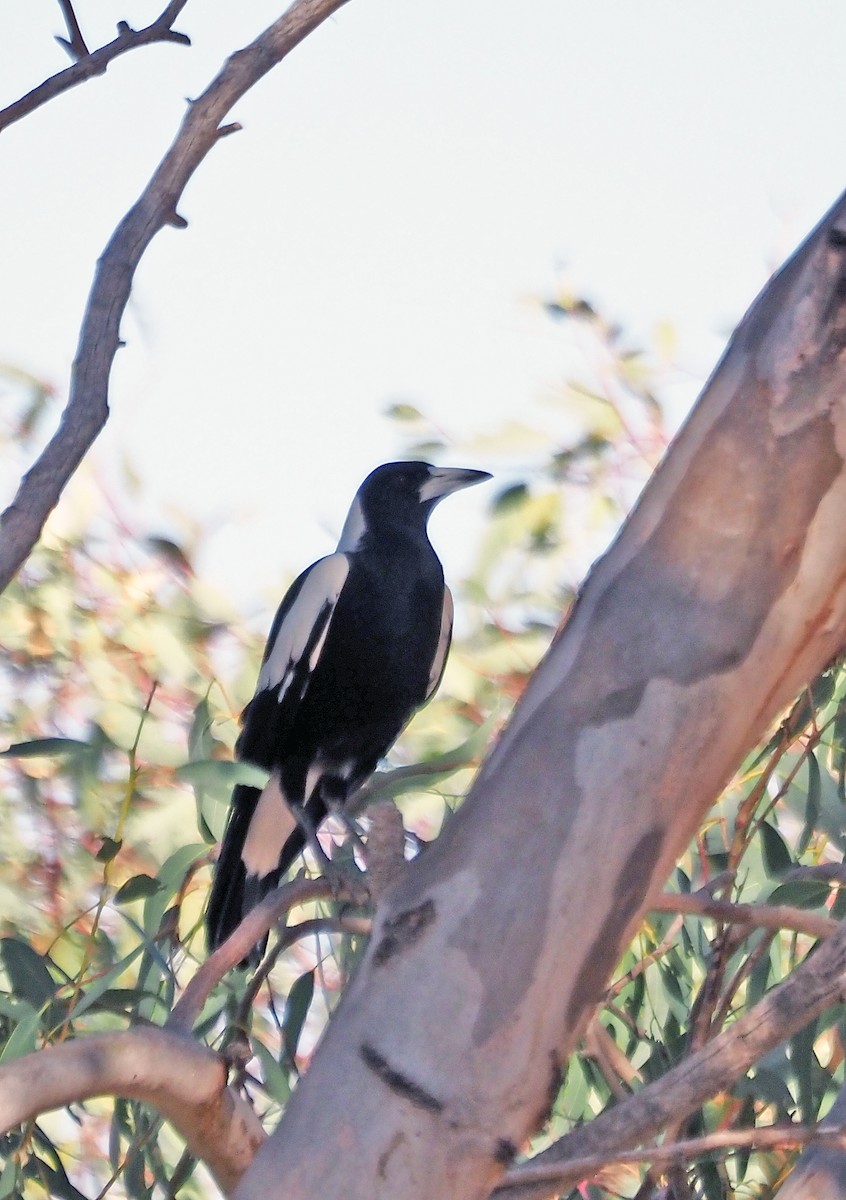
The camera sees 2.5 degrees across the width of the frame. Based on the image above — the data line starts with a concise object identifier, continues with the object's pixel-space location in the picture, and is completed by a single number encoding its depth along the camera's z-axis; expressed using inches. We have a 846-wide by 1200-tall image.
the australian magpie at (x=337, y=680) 500.2
